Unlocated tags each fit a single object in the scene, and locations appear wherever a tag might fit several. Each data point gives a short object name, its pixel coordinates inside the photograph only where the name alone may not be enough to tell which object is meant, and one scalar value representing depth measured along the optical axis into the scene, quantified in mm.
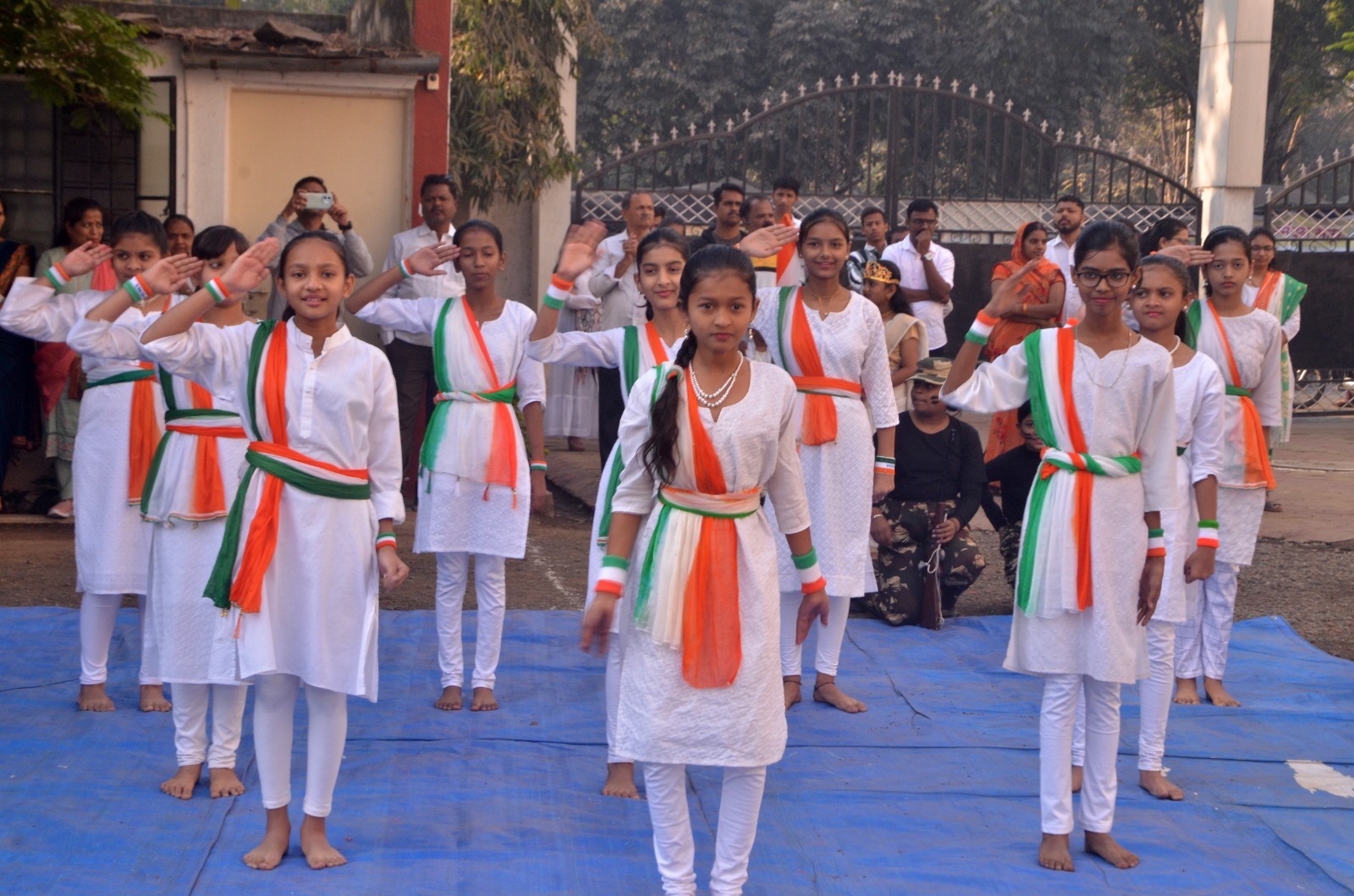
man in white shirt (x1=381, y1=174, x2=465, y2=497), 7918
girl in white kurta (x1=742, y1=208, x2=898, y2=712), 5230
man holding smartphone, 7363
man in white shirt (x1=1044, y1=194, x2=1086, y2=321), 9531
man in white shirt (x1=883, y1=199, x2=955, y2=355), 9656
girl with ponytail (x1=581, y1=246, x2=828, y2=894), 3445
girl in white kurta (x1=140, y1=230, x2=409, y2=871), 3791
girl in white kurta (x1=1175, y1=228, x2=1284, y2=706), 5633
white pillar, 13836
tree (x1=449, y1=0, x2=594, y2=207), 11867
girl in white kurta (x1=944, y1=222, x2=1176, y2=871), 4004
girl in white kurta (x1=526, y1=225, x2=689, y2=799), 4477
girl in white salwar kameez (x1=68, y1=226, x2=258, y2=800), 4363
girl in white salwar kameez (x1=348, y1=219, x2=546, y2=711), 5301
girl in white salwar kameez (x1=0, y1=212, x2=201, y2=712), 4992
